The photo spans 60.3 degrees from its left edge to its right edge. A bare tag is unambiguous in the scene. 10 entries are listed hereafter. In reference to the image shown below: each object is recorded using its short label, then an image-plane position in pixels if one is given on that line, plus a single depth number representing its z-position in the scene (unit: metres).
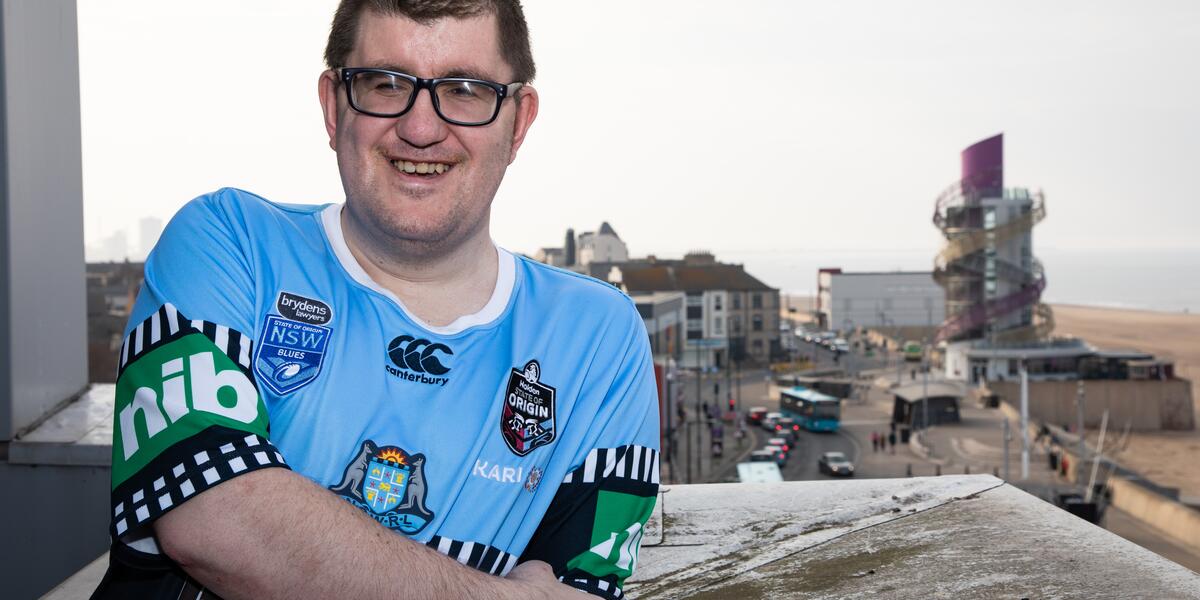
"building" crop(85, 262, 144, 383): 29.77
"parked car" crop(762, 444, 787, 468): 28.28
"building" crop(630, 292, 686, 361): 42.31
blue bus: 35.03
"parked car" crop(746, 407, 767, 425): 37.28
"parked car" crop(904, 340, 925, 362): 59.31
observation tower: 48.88
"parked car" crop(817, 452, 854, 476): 25.95
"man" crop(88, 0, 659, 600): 1.48
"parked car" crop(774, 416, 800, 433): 34.81
